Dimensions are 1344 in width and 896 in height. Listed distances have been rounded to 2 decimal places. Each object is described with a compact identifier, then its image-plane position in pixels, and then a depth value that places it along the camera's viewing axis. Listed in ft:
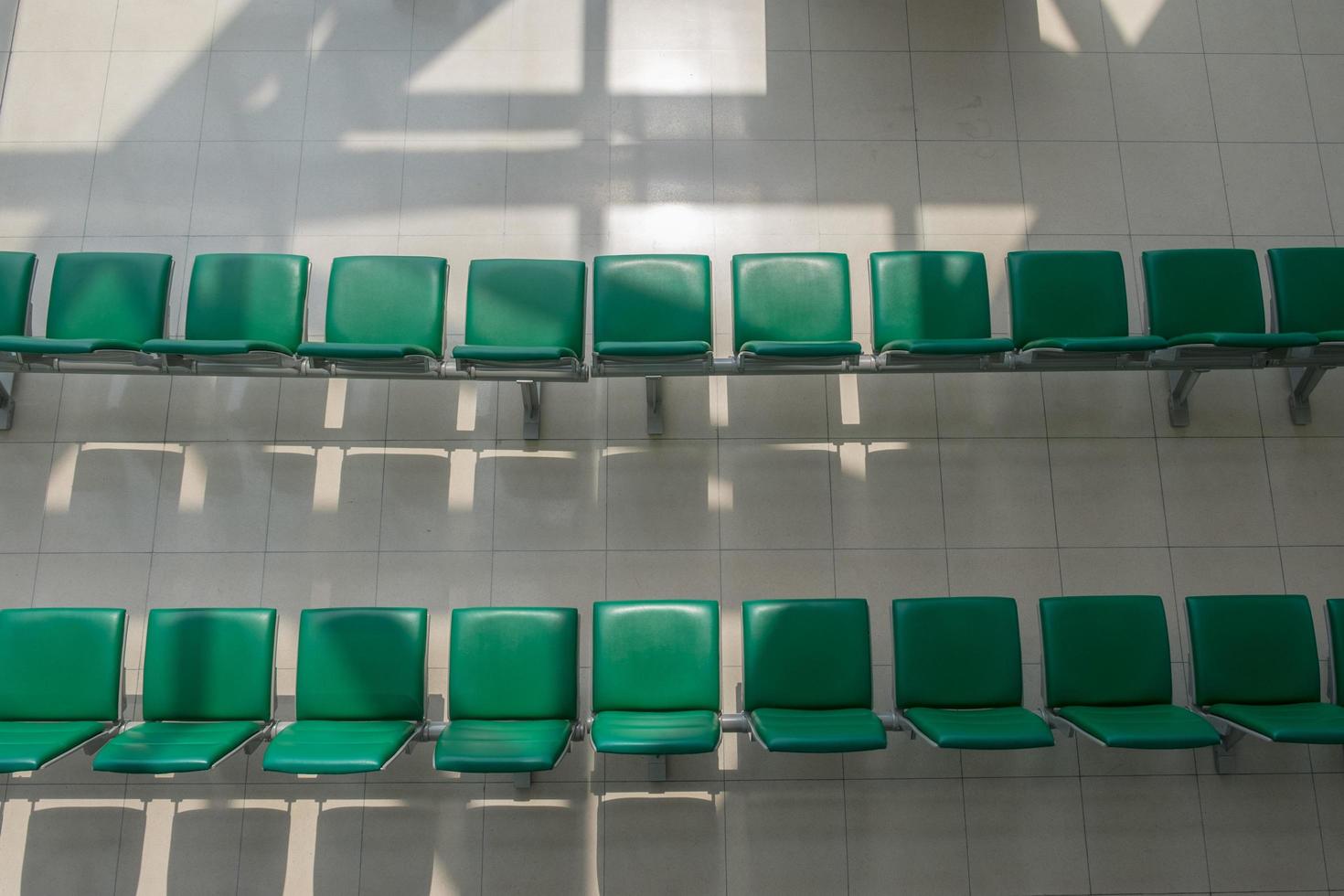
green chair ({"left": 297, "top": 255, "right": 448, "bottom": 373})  14.01
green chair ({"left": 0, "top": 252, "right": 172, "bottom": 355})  14.06
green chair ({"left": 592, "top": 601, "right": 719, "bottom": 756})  12.31
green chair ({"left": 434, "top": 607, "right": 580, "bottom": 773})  12.30
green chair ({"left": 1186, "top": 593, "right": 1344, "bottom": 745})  12.48
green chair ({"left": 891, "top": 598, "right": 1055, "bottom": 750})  12.40
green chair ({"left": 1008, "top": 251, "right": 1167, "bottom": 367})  14.21
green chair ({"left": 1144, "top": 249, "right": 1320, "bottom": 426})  14.26
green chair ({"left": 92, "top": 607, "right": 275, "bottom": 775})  12.22
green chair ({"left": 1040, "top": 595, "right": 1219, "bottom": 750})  12.43
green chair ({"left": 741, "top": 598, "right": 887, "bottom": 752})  12.35
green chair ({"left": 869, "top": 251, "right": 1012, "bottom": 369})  14.12
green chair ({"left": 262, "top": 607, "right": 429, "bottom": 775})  12.23
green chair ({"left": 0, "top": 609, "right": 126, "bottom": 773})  12.23
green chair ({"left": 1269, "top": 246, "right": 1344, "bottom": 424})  14.19
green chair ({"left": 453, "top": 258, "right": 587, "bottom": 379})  14.02
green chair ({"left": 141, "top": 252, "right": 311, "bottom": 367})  13.99
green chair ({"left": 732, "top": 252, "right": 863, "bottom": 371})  14.11
